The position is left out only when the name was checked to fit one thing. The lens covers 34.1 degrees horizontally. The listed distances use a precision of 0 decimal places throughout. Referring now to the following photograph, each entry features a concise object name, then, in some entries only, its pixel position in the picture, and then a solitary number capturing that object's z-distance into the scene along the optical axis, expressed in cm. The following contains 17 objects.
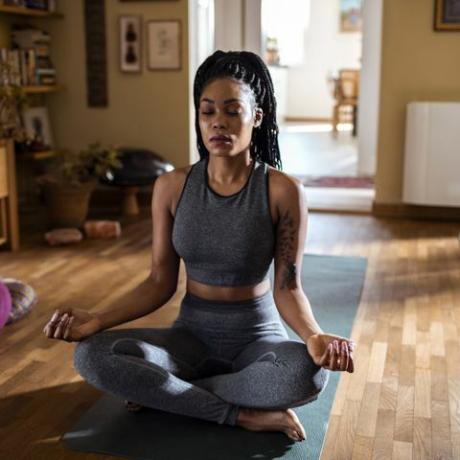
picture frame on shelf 479
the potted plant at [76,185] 436
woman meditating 179
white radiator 452
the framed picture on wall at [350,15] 1120
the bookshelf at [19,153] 390
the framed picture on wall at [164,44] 489
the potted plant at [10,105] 386
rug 597
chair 953
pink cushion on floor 262
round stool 467
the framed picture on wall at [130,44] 495
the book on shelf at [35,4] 454
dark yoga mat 177
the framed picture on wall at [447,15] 450
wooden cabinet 381
